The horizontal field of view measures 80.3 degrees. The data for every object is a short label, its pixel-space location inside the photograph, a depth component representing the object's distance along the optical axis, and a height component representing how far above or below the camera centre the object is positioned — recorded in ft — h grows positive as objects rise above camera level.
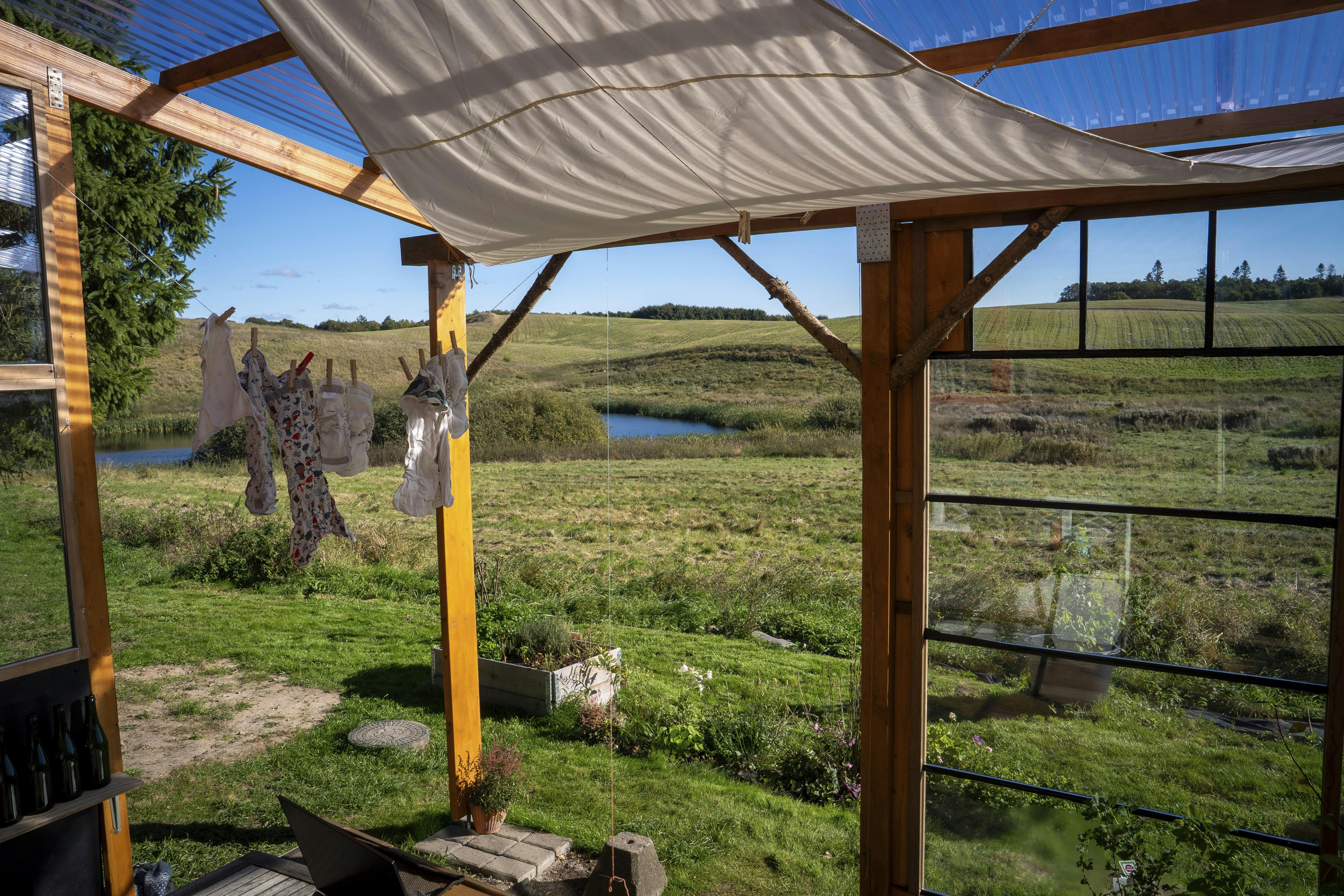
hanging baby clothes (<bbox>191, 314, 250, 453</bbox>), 8.09 +0.18
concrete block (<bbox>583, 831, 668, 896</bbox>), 9.93 -5.94
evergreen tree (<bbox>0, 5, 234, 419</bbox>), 26.71 +6.34
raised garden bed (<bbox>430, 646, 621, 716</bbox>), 17.30 -6.34
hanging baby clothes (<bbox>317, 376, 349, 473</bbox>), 8.84 -0.28
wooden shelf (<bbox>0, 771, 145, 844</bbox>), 7.02 -3.76
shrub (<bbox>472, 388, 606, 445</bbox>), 45.19 -1.21
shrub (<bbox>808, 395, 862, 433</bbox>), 43.65 -1.22
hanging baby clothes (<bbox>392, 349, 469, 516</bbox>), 9.30 -0.39
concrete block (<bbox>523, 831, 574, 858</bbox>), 12.24 -6.92
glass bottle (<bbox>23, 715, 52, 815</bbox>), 7.30 -3.43
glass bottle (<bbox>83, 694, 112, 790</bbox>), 7.84 -3.45
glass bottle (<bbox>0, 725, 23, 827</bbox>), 7.05 -3.44
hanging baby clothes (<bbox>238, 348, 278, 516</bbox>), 8.45 -0.40
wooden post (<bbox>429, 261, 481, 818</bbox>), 11.25 -2.64
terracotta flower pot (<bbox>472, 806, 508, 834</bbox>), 12.25 -6.54
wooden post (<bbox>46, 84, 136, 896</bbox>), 7.84 -0.66
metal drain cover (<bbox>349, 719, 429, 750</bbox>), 16.12 -6.92
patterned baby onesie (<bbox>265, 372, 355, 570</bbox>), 8.71 -0.71
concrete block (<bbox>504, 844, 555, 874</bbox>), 11.62 -6.78
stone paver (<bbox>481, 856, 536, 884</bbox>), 11.09 -6.65
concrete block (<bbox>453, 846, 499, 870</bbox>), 11.31 -6.61
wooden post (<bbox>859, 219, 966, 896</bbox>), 8.68 -1.88
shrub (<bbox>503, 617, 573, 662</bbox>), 18.07 -5.50
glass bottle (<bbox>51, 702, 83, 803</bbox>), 7.55 -3.43
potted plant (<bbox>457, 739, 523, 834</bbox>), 12.07 -5.88
